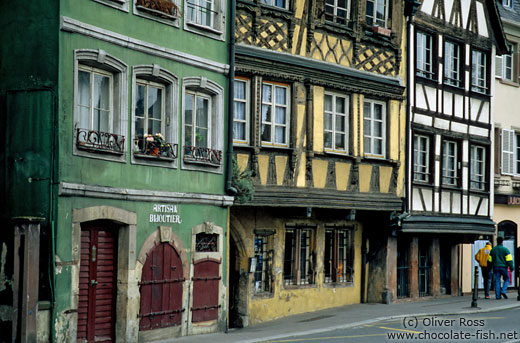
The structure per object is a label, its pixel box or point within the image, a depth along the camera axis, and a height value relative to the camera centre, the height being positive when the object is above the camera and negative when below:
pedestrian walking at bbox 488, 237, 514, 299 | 26.03 -1.46
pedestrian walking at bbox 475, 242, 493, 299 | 26.94 -1.52
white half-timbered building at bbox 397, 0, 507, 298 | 26.12 +1.95
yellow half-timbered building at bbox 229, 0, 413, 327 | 20.83 +1.30
